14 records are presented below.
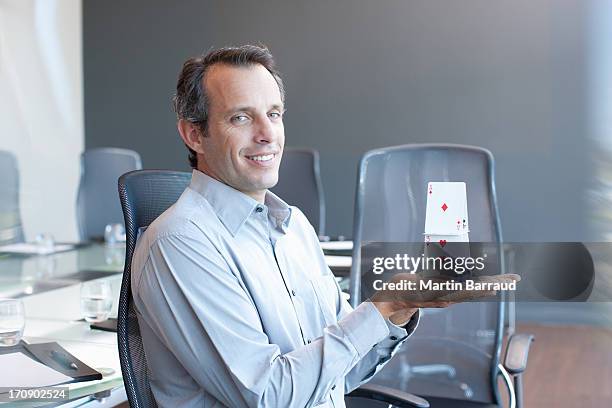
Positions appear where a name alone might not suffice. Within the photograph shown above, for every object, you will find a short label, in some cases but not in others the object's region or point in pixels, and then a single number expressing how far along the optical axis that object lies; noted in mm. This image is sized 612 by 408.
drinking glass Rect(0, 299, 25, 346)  1715
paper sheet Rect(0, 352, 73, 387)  1449
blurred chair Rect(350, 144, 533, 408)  2176
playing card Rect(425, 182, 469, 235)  1443
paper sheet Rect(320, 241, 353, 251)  3515
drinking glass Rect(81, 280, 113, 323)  2016
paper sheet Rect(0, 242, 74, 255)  3695
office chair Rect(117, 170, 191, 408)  1382
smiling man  1266
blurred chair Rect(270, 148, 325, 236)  3912
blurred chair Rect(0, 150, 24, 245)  5133
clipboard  1488
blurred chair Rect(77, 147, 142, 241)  4574
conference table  1549
